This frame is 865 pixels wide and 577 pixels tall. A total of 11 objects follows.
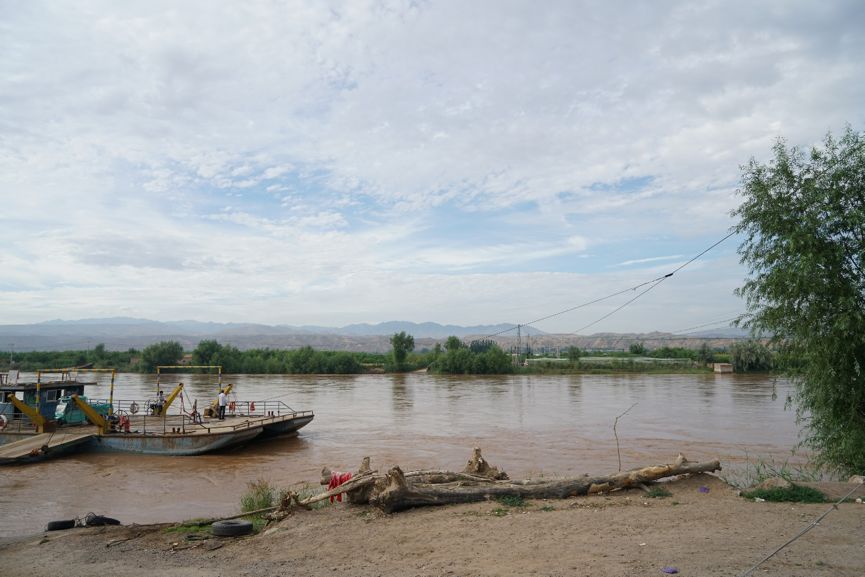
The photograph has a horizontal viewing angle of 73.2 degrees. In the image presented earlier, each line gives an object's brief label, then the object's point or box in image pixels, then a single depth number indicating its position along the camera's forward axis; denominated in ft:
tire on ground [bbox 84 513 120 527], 36.70
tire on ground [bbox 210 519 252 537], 31.40
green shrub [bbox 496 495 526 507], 32.35
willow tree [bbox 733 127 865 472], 35.81
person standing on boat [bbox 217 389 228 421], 83.82
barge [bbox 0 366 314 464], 71.26
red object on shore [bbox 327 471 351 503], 37.40
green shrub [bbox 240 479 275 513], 37.73
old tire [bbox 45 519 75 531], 36.47
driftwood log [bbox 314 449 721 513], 32.42
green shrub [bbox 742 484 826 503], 30.66
